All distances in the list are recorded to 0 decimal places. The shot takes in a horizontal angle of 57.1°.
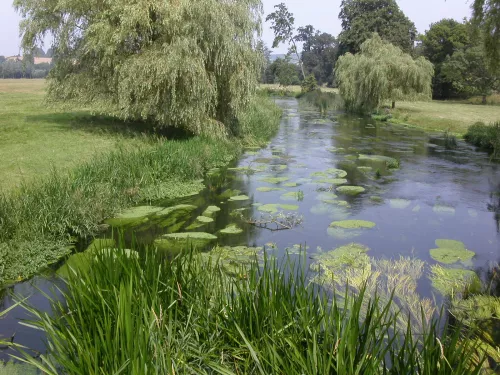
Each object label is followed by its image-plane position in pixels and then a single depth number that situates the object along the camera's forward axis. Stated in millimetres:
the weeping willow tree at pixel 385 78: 29734
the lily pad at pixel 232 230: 8984
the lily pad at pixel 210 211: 10059
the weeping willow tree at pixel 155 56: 14352
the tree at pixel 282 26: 69000
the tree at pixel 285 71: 62344
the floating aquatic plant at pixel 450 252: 7773
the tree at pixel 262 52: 16620
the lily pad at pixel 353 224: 9406
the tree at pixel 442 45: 42219
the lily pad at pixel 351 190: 12117
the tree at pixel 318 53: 76750
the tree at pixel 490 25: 14094
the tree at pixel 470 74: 37500
